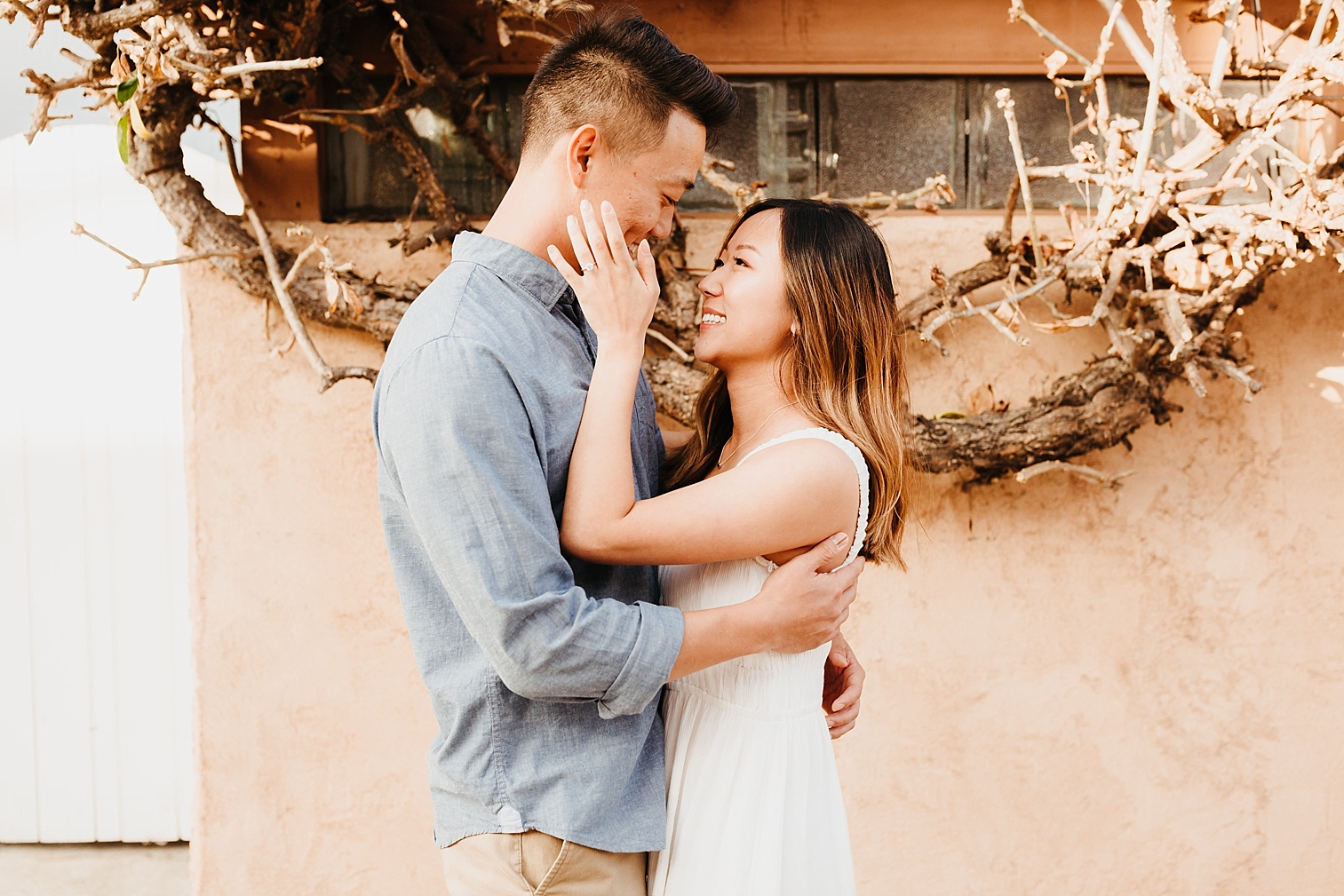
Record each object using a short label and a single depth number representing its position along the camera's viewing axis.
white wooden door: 3.66
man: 1.33
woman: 1.49
